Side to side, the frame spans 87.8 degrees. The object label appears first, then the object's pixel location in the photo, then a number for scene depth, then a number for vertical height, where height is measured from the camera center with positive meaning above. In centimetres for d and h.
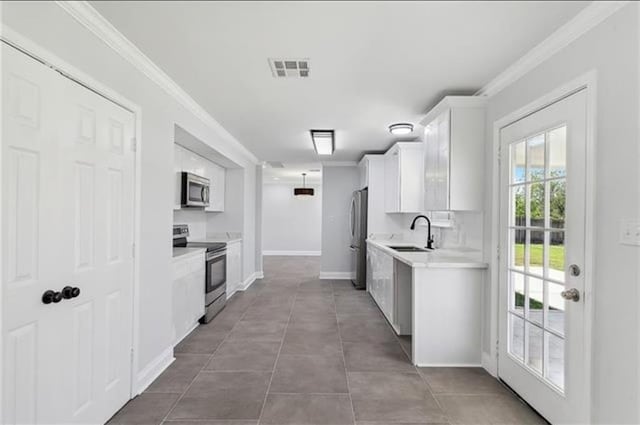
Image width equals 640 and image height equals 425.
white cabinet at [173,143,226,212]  401 +60
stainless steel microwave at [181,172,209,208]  408 +30
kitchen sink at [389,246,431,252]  435 -44
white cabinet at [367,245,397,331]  393 -89
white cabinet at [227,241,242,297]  523 -88
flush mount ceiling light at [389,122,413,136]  403 +109
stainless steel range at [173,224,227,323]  416 -76
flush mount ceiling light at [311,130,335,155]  444 +106
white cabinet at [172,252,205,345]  330 -86
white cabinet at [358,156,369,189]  586 +84
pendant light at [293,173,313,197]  1009 +72
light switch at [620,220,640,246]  155 -6
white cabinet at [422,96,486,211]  300 +58
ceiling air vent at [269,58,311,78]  243 +112
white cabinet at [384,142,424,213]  472 +57
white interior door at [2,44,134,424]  146 -19
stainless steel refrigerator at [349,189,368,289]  597 -37
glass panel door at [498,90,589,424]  190 -28
